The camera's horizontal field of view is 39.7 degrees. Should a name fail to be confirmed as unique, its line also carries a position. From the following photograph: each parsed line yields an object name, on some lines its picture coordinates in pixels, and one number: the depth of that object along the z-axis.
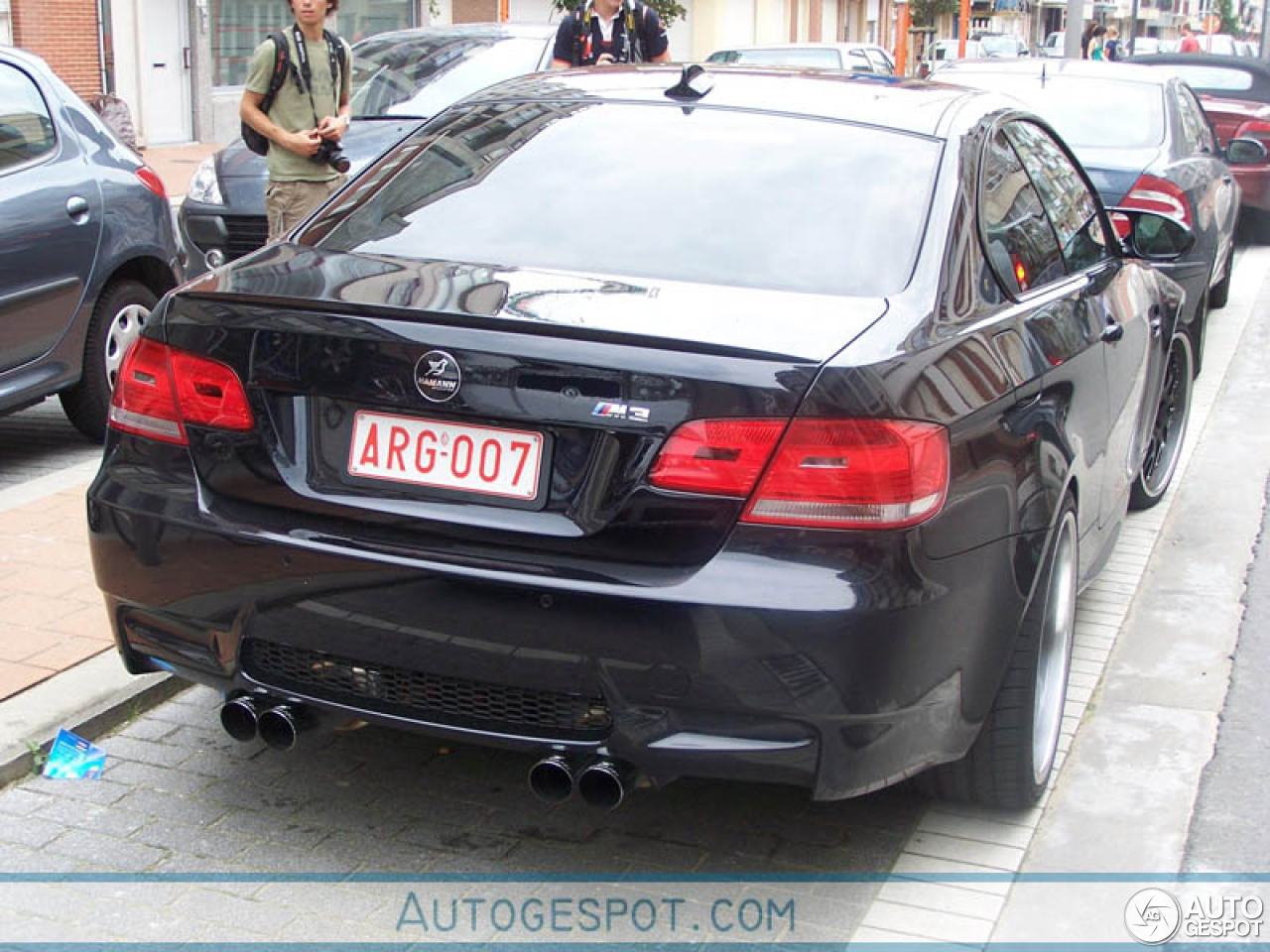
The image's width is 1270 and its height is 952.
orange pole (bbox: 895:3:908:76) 46.00
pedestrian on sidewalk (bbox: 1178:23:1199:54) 31.67
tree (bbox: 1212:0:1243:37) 106.31
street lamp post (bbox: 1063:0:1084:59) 24.81
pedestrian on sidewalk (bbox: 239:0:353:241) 7.92
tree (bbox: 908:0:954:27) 60.81
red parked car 15.46
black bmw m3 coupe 3.18
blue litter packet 4.11
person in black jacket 9.90
